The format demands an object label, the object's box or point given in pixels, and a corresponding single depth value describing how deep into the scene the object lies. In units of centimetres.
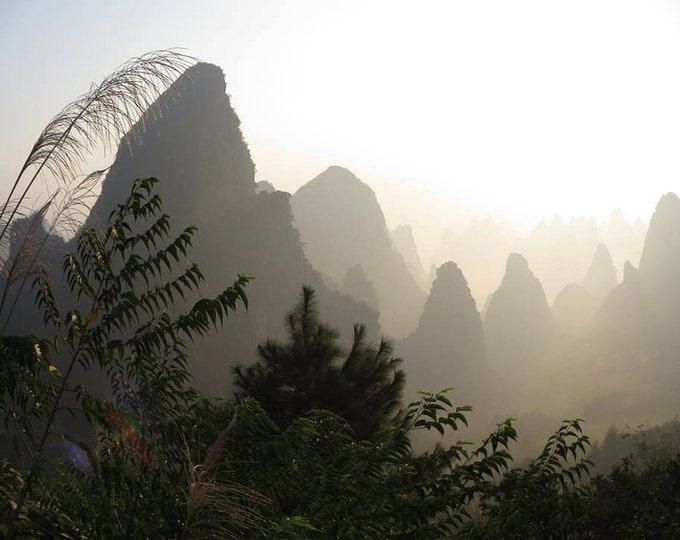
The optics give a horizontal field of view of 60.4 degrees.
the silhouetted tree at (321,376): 1255
